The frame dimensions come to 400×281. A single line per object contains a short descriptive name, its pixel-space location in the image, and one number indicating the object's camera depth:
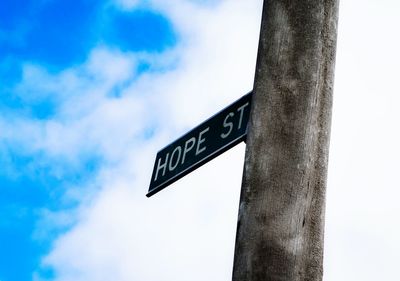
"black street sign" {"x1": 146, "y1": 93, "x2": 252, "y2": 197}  2.80
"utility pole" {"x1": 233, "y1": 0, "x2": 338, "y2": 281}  2.01
